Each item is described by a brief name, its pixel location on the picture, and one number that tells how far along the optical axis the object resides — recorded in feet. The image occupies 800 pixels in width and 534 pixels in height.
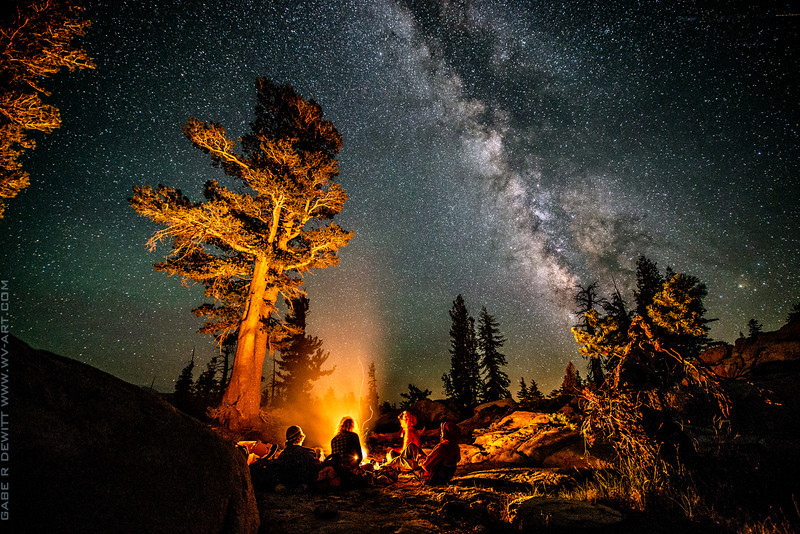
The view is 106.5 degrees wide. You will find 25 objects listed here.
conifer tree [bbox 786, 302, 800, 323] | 76.02
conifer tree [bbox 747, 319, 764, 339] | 143.95
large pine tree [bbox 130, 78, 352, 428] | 37.99
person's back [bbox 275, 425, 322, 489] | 20.62
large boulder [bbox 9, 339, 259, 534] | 5.70
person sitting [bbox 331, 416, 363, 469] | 22.55
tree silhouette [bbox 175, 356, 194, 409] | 148.05
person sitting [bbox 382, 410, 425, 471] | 26.66
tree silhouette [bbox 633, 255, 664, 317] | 104.65
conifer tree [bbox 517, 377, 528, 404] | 140.75
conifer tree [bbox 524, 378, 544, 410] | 58.03
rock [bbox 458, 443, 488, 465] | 35.89
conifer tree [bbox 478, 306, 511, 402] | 113.50
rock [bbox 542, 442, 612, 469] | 25.67
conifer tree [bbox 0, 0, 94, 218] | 29.19
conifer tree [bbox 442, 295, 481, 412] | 112.88
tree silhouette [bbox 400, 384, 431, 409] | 79.82
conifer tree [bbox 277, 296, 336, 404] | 115.34
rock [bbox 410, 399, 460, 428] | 58.80
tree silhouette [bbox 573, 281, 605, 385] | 100.89
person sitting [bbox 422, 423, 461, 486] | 22.45
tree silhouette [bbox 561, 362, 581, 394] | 88.32
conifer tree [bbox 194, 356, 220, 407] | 137.75
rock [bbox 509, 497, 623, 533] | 11.19
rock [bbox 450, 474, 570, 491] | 18.88
